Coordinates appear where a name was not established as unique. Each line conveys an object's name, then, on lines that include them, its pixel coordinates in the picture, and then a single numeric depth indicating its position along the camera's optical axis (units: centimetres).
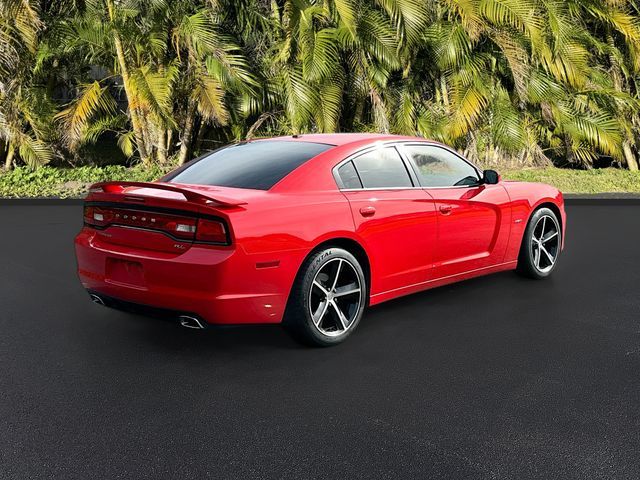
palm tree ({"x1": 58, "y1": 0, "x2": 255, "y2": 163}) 1745
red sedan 514
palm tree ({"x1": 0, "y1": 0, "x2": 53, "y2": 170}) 1756
